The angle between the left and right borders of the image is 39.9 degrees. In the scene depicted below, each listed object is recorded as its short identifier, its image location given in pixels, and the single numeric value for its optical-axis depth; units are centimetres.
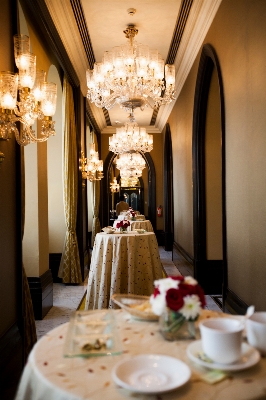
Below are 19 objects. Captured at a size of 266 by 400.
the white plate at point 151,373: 118
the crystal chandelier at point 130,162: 1269
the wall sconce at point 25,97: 271
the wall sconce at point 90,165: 820
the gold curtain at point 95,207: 1258
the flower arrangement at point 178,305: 147
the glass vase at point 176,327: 154
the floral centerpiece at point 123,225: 567
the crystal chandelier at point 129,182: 3065
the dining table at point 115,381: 115
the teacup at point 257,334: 141
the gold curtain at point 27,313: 352
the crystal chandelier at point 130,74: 498
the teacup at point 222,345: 127
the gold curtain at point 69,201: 692
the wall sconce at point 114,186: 2483
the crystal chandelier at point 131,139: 841
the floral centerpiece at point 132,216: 981
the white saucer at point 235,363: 127
